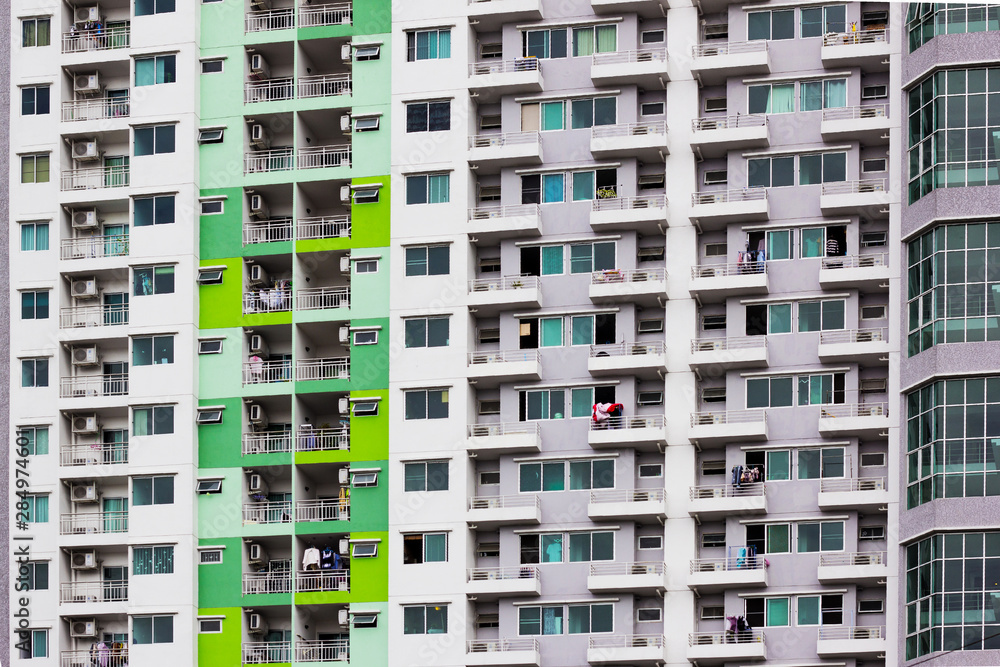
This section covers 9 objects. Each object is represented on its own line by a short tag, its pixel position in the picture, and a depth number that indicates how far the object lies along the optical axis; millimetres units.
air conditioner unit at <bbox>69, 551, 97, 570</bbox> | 103375
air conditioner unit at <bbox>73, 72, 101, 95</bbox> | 107875
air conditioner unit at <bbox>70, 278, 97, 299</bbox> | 106062
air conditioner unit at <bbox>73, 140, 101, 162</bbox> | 107188
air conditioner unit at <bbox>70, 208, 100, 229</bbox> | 106750
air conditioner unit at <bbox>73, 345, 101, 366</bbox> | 105312
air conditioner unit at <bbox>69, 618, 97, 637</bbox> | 102688
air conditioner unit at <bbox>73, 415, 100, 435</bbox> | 104875
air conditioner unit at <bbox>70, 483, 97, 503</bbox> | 104000
